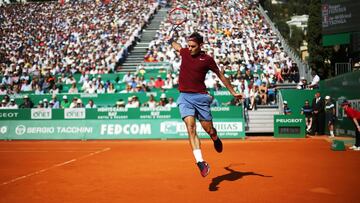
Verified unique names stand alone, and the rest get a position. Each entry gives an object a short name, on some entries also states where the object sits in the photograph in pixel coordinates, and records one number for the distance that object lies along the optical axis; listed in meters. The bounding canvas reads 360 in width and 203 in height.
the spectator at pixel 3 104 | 23.61
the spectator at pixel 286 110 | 21.44
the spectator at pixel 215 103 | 21.33
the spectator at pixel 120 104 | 22.22
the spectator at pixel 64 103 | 22.73
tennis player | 7.23
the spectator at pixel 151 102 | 21.72
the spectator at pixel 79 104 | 22.52
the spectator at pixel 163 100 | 21.69
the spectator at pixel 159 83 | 23.74
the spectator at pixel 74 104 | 22.44
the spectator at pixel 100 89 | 24.42
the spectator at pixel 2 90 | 26.06
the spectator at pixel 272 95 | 23.17
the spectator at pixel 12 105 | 23.40
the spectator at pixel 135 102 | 21.92
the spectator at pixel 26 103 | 23.42
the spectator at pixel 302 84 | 22.94
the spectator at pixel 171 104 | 21.41
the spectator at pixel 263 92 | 22.88
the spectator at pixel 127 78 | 24.88
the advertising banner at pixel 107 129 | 19.97
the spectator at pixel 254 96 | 22.16
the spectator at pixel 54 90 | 25.09
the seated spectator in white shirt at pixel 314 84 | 22.80
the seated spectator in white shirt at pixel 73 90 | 24.61
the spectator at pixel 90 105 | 22.47
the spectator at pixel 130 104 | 21.95
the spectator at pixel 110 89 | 24.27
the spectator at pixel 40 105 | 23.55
